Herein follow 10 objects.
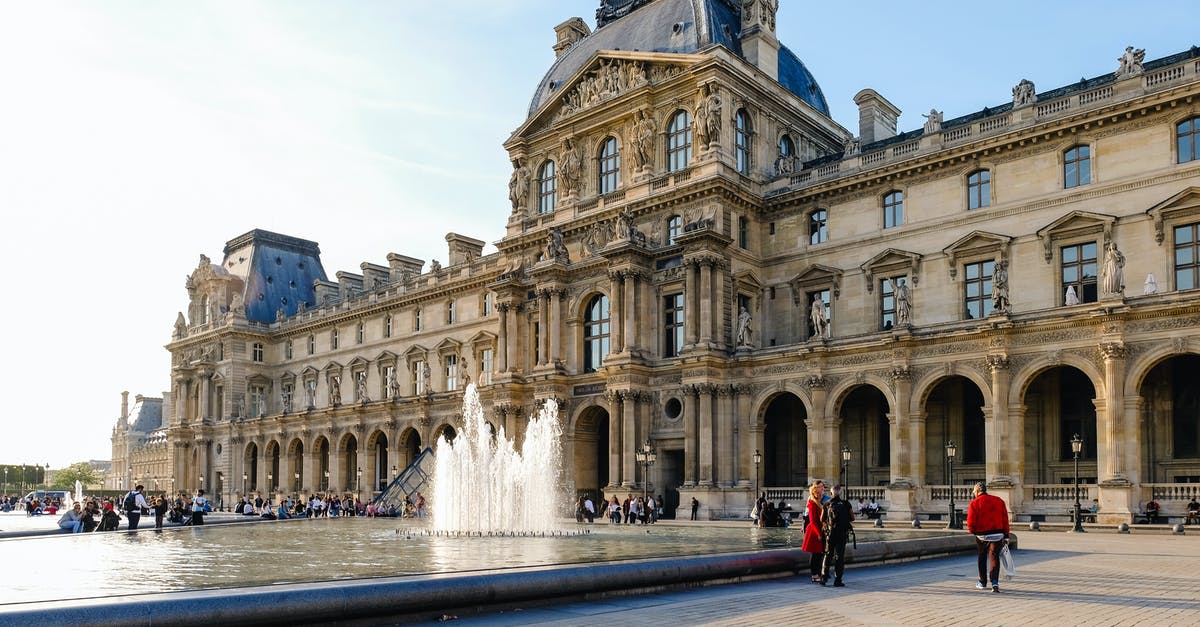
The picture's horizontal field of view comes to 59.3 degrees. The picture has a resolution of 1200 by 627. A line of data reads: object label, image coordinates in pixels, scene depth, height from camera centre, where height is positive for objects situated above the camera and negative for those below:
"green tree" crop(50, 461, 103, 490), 184.38 -12.94
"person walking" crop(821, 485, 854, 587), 16.50 -2.03
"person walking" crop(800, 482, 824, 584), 17.08 -2.19
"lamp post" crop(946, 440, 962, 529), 34.44 -1.63
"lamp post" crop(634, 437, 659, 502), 44.75 -2.33
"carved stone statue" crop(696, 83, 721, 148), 46.56 +12.60
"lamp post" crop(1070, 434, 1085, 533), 32.06 -1.43
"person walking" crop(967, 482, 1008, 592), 15.91 -1.92
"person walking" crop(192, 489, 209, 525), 38.75 -3.98
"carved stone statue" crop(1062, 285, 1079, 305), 37.38 +3.76
